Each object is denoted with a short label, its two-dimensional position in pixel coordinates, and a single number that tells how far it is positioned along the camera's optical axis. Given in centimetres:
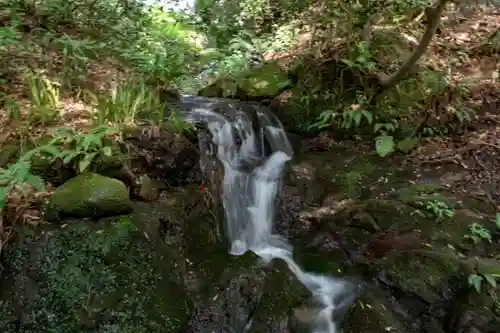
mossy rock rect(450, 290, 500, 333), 399
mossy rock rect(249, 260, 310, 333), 425
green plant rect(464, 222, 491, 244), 482
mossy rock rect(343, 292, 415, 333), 408
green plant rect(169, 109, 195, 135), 557
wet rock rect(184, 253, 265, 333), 431
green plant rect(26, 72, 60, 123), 495
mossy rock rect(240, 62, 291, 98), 773
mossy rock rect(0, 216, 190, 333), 374
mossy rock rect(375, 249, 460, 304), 440
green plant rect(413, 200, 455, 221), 511
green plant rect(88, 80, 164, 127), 509
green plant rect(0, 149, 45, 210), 379
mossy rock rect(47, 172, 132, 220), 411
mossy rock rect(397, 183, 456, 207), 532
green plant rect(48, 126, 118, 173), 439
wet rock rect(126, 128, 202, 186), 510
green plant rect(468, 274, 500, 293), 414
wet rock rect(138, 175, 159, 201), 481
